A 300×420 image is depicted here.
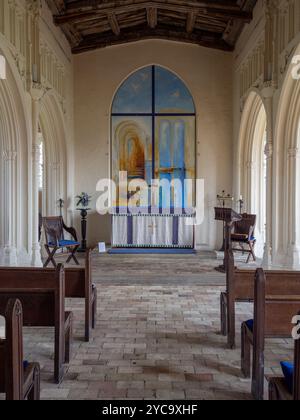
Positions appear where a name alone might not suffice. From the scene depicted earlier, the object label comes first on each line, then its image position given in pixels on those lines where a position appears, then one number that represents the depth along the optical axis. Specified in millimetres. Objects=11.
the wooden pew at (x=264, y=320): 2725
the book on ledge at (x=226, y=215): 8023
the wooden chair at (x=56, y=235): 8125
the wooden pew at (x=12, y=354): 1777
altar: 10758
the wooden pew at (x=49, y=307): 2975
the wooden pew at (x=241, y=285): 3609
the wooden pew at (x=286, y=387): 1810
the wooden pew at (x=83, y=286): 4082
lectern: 7770
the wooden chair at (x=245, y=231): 8789
